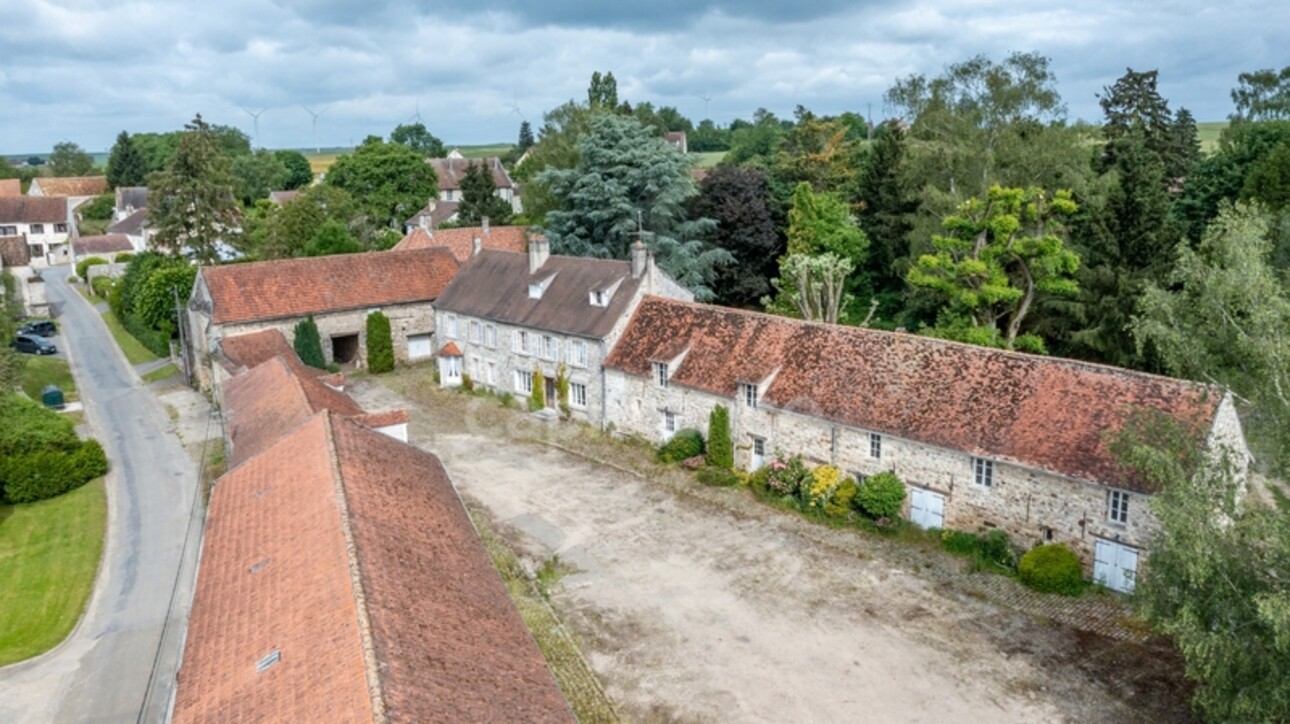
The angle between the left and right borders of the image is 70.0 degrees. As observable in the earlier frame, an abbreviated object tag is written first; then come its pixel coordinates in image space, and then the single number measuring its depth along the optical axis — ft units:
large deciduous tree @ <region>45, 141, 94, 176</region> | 516.73
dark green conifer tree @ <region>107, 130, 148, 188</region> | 418.10
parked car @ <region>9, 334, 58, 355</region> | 193.16
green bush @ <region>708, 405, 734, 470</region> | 115.44
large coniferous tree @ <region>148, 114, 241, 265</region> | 198.90
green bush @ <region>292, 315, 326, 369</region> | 160.35
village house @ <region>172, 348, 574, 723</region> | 47.26
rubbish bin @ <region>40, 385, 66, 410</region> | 150.92
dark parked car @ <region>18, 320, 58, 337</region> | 209.87
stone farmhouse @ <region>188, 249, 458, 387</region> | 160.45
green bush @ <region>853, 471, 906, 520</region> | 99.09
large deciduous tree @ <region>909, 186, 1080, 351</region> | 134.62
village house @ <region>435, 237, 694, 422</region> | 137.49
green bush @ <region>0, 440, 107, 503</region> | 112.06
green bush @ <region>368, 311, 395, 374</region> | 169.37
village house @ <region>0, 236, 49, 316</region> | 236.63
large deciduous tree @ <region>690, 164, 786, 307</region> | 188.96
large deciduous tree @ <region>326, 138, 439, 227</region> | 301.63
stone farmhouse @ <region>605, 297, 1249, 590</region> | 87.04
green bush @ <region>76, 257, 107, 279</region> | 291.73
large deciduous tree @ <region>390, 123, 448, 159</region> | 567.18
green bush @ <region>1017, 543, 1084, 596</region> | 85.66
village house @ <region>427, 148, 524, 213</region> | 370.12
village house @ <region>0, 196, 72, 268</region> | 347.77
